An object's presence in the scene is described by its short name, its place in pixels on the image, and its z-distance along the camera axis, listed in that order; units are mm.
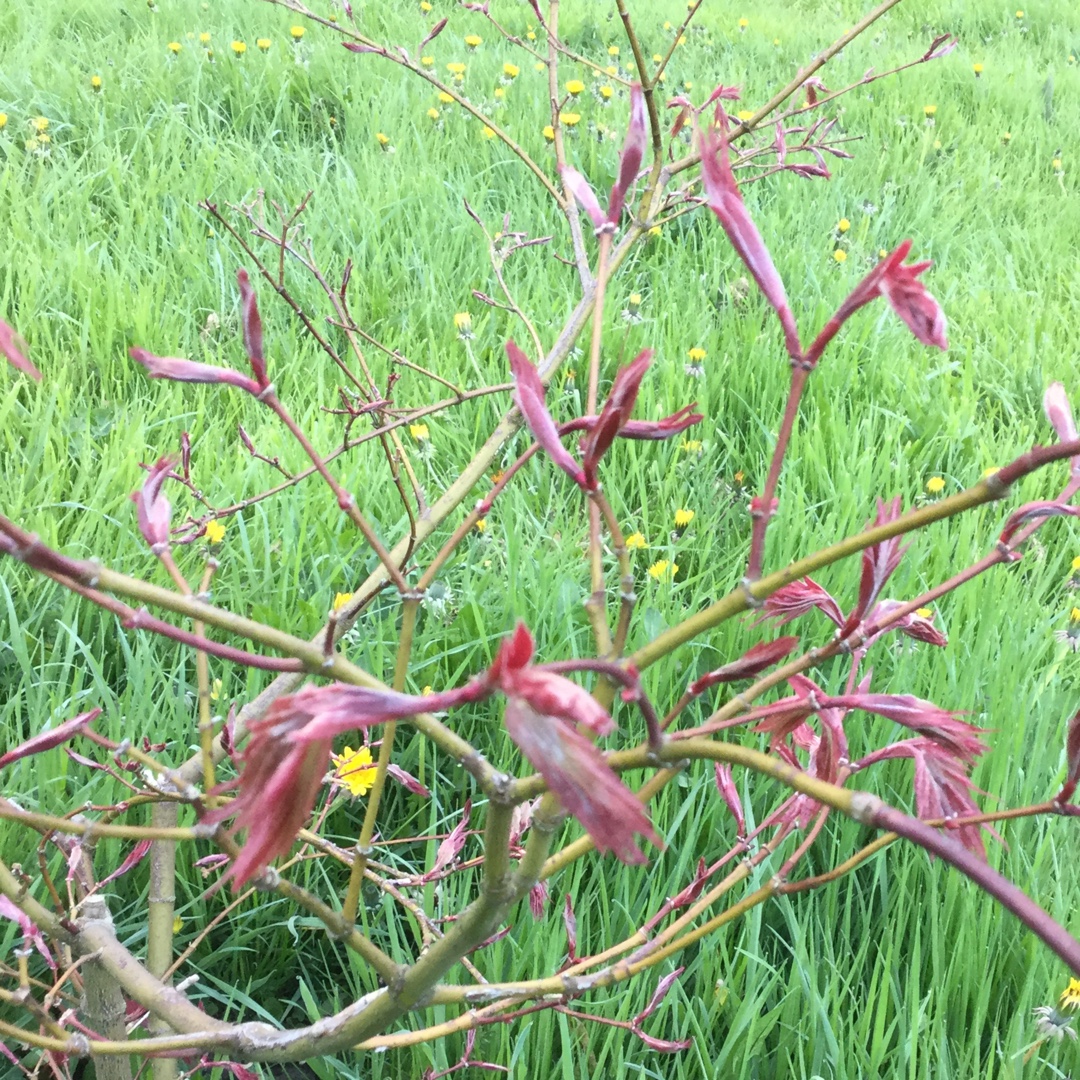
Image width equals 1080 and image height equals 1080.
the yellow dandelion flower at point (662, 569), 1305
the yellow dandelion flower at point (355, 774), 813
